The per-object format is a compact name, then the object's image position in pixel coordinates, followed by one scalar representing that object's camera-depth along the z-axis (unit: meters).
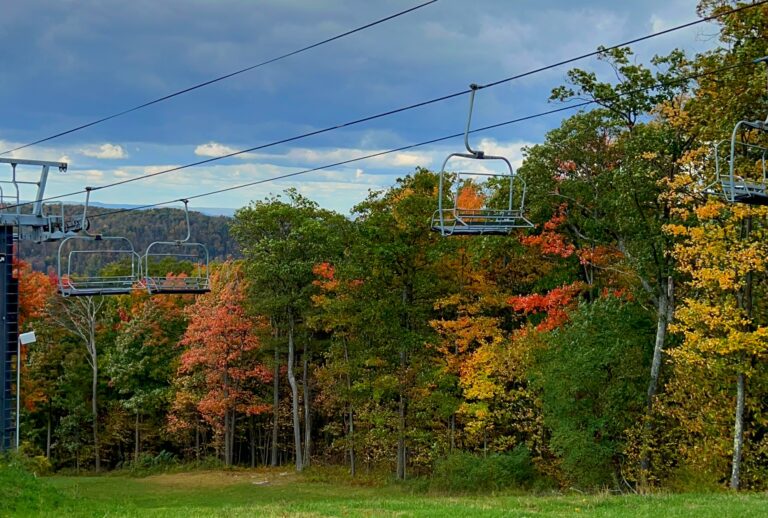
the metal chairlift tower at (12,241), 21.91
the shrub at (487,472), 27.98
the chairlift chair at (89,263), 18.73
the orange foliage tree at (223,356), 39.91
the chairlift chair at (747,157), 19.22
